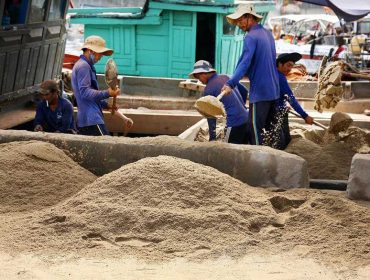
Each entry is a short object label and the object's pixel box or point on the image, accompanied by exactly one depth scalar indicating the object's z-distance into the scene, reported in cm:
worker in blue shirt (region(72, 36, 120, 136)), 1084
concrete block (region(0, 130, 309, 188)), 872
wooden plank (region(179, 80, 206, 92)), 1678
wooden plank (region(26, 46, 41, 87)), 1466
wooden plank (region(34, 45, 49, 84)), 1526
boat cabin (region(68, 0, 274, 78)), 1970
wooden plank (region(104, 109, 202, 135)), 1480
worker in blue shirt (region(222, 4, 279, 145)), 1070
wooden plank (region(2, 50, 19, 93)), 1326
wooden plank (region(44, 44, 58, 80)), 1592
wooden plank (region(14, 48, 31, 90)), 1396
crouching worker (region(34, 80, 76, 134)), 1173
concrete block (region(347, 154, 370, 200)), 829
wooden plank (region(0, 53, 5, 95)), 1287
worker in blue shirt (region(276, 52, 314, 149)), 1152
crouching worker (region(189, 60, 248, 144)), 1104
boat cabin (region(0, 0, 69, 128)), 1313
